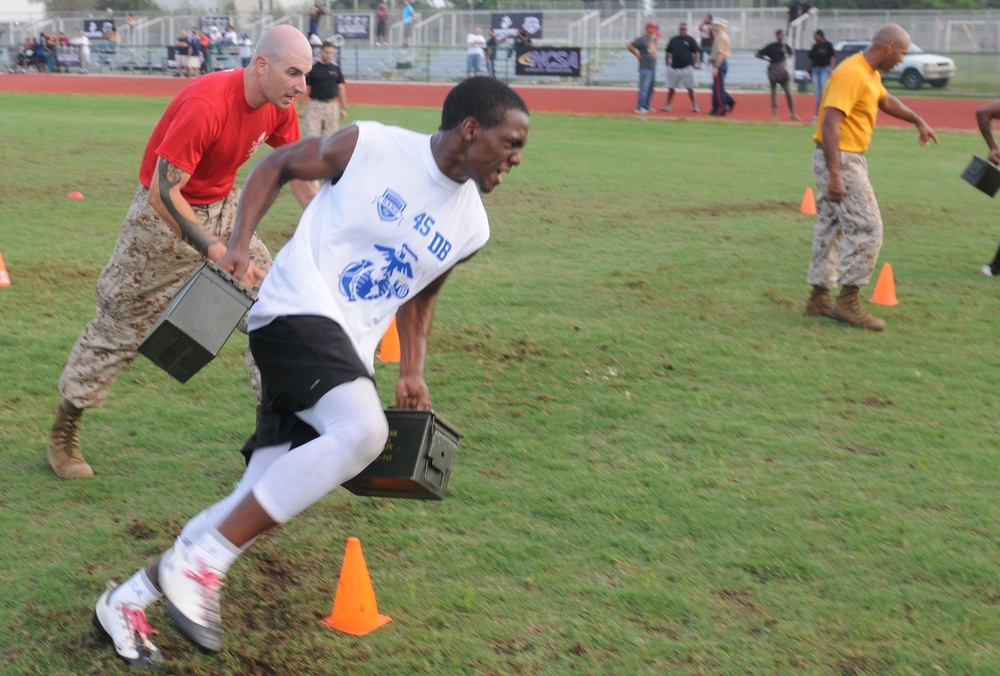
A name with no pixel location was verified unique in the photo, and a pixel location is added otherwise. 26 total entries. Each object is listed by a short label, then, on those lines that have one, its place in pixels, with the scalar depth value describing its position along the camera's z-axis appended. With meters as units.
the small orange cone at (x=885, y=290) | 9.01
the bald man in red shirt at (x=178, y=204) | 4.63
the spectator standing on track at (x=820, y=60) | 23.12
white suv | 33.47
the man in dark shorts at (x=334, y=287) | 3.37
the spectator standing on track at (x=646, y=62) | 26.42
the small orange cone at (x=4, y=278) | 8.70
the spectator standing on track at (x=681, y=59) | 26.53
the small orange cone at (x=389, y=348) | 7.25
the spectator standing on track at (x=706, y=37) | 32.94
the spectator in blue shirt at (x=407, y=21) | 42.62
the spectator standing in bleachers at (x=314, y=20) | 30.11
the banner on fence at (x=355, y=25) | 47.25
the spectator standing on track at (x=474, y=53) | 35.09
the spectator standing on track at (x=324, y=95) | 15.63
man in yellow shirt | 8.00
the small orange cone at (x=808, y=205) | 13.19
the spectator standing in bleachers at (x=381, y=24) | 45.47
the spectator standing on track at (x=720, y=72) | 26.73
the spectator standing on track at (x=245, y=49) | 40.61
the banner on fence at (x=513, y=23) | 41.94
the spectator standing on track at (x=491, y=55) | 35.91
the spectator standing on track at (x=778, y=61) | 24.30
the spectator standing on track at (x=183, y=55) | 42.16
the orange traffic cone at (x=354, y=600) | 3.81
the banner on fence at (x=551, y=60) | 36.62
